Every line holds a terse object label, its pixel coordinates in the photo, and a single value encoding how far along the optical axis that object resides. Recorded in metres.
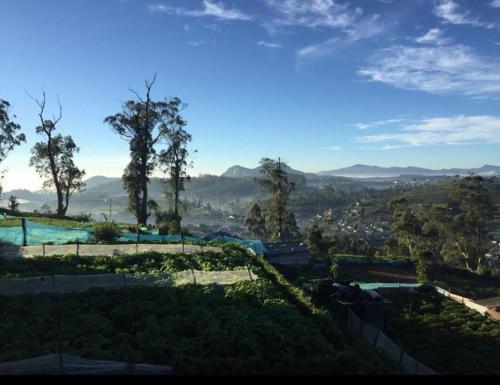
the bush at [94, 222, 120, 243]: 28.27
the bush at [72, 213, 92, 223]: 49.58
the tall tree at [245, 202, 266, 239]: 73.00
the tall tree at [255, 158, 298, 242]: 56.84
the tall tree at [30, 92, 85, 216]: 53.16
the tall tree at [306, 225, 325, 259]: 47.68
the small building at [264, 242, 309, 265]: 37.90
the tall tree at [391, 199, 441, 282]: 62.88
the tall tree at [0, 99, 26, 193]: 47.98
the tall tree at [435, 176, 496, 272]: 64.69
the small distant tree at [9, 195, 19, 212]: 51.68
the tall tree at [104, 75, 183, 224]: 47.50
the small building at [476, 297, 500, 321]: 24.98
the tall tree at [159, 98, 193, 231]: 48.72
